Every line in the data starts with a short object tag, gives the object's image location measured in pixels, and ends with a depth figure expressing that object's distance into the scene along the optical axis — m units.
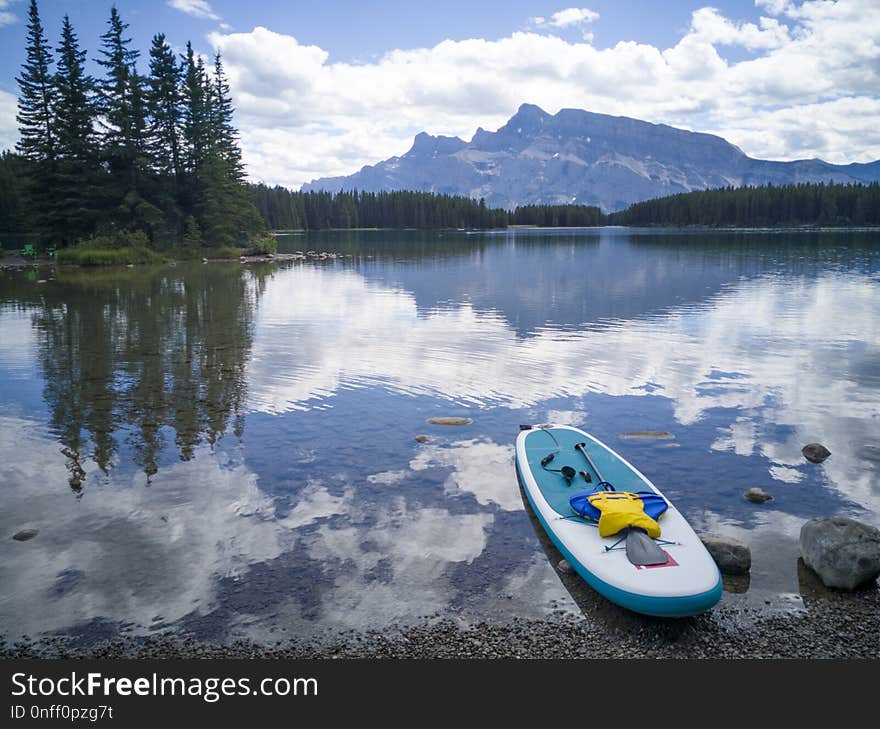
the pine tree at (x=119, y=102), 73.81
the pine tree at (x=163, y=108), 78.56
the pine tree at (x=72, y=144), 72.12
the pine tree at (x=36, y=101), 71.31
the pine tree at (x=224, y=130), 88.38
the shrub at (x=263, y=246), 95.00
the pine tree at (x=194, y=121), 83.19
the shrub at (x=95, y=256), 70.94
